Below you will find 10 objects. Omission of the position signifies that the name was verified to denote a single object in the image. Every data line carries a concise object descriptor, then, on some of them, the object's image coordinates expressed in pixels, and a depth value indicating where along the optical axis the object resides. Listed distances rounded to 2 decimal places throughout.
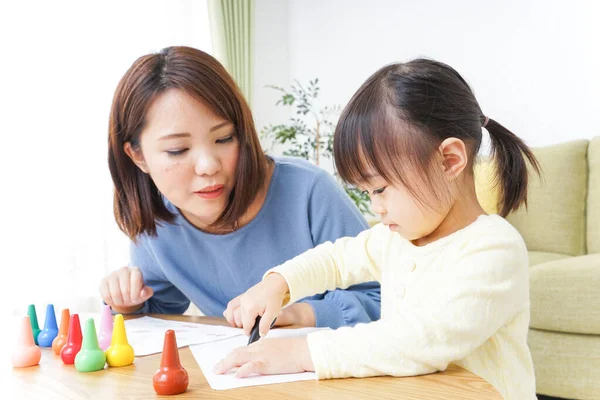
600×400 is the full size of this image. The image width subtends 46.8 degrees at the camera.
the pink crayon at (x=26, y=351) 1.03
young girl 0.85
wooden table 0.79
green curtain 4.59
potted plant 4.51
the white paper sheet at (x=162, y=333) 1.12
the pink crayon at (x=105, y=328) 1.08
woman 1.34
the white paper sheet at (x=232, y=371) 0.86
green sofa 2.51
